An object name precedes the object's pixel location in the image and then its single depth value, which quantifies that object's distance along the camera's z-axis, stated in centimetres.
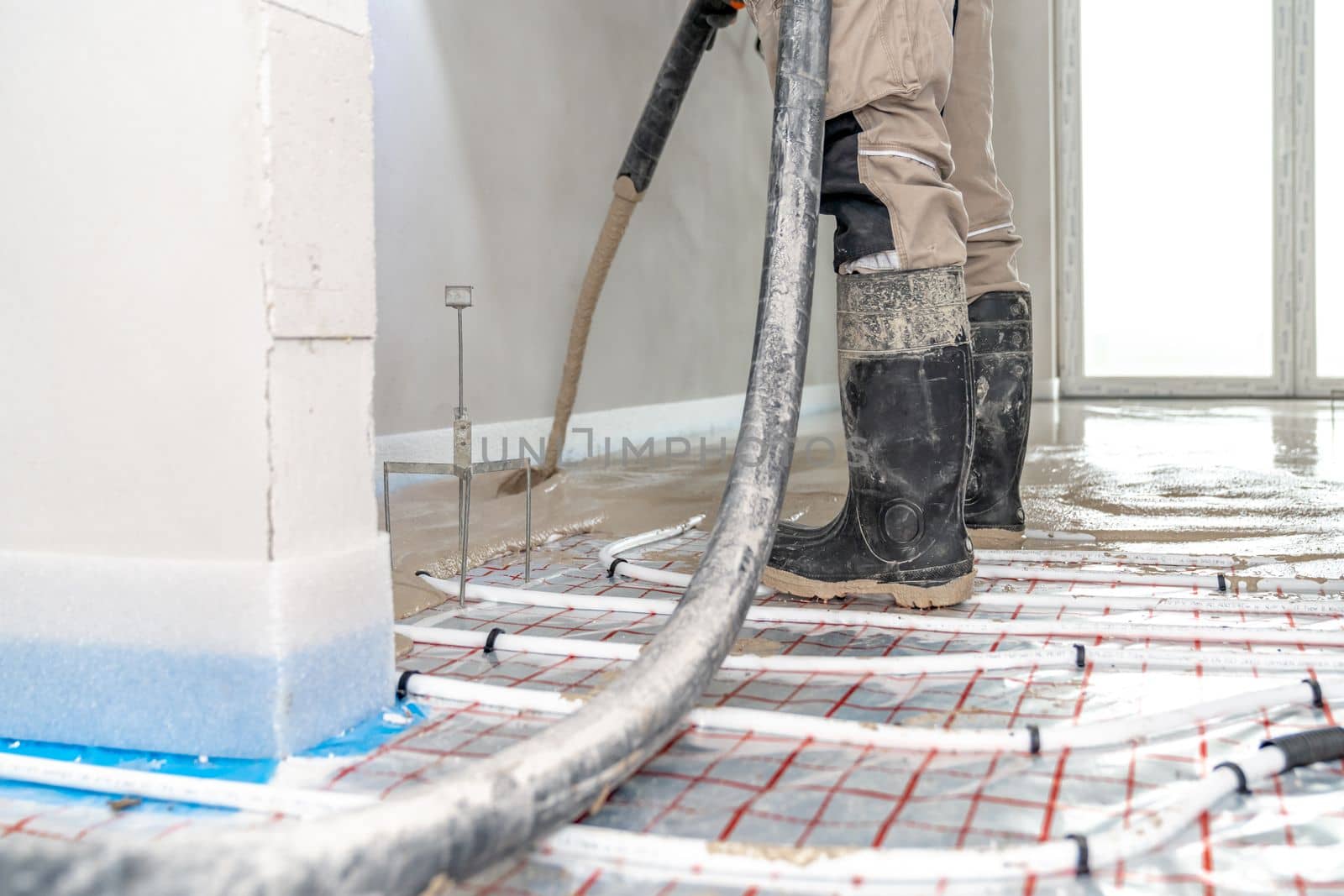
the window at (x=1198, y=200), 566
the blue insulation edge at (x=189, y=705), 94
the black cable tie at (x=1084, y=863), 72
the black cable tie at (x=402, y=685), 109
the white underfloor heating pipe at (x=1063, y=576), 149
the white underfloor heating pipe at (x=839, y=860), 71
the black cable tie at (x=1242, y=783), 83
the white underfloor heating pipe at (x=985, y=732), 92
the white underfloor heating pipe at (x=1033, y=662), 113
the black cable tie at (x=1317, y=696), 101
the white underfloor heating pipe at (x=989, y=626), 121
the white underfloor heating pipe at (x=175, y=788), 83
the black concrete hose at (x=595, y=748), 55
